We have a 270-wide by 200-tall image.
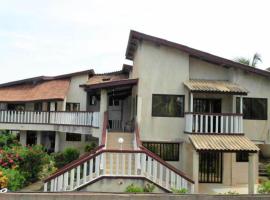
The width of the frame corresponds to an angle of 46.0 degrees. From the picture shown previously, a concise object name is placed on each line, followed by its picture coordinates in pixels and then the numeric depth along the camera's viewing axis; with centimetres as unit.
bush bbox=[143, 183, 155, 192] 1143
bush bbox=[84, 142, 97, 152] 2305
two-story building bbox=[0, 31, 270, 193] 1578
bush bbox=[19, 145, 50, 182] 1619
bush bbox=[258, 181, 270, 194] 1079
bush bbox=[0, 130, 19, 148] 2308
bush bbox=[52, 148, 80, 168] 2138
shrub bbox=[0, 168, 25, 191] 1304
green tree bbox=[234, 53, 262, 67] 3312
